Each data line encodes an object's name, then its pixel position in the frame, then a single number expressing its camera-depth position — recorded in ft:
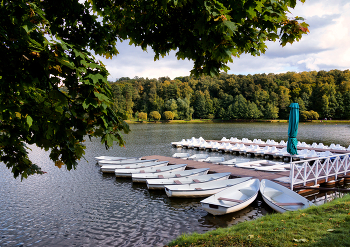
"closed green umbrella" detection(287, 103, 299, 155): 41.19
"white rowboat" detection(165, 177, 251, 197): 38.58
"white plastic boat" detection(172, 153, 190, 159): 74.29
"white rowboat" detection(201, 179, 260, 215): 30.91
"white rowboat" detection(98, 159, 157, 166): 62.85
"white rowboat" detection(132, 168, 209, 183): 48.11
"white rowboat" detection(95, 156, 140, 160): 69.99
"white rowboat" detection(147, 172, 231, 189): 43.29
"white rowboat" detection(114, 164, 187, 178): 53.36
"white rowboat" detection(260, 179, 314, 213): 28.07
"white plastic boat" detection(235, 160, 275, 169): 54.03
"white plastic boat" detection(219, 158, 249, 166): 58.23
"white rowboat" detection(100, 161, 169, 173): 58.20
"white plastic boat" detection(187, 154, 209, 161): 67.97
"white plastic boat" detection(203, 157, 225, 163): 63.13
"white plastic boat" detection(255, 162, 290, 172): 48.11
